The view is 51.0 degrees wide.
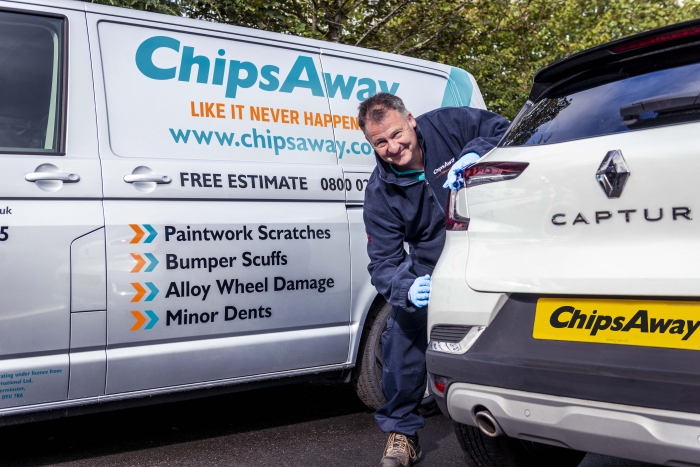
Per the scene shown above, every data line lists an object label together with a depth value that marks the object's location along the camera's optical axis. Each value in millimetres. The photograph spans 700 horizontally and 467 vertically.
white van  2961
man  3162
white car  1896
